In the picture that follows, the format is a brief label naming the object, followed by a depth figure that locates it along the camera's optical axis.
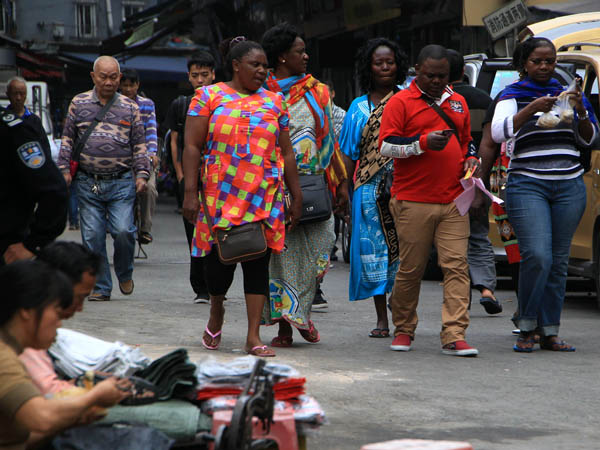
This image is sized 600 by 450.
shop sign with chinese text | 29.74
